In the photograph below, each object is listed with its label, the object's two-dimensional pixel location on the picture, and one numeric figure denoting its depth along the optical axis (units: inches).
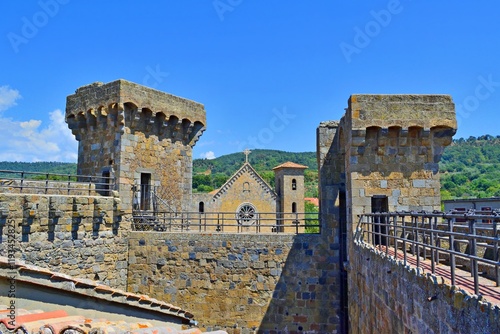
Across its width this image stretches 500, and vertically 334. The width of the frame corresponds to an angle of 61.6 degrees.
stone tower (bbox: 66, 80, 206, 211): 565.9
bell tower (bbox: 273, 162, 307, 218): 1641.2
